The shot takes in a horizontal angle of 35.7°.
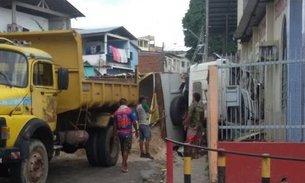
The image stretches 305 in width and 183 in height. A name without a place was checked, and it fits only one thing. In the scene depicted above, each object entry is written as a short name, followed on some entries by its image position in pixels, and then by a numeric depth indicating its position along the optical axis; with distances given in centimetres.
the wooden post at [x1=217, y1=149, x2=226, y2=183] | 540
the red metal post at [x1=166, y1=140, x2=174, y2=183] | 595
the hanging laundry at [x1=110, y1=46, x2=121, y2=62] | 4350
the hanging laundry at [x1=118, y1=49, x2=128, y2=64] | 4562
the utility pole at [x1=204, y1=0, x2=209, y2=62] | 2181
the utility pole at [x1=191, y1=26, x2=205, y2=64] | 3141
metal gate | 784
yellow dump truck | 748
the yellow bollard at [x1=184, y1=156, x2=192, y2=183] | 553
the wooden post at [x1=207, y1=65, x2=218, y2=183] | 793
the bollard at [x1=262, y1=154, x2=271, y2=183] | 494
